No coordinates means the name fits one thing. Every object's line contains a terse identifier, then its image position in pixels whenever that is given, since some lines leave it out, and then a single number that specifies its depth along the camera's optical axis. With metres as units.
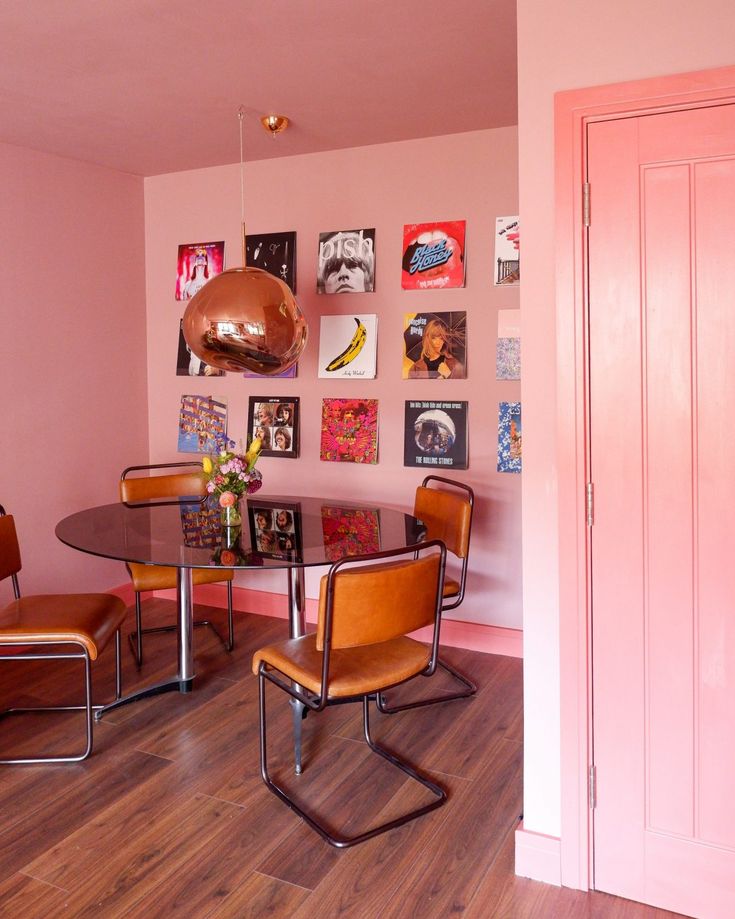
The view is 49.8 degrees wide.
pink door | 1.97
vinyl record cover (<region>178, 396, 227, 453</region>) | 4.67
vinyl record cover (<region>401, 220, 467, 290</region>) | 3.92
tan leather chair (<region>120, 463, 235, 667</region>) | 3.67
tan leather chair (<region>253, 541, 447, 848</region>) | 2.36
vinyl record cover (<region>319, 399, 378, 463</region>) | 4.21
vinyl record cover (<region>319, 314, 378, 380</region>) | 4.17
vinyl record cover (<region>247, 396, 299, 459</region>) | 4.44
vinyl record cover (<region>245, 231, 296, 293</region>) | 4.34
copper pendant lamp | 2.99
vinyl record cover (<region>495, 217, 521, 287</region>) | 3.80
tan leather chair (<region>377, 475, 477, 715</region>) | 3.33
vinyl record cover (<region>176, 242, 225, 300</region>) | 4.59
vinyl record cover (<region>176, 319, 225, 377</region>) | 4.67
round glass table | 2.73
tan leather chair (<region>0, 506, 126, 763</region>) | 2.87
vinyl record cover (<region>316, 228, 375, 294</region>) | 4.15
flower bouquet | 3.19
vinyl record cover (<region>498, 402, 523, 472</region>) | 3.85
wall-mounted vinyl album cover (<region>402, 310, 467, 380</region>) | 3.95
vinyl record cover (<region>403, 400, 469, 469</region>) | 3.98
